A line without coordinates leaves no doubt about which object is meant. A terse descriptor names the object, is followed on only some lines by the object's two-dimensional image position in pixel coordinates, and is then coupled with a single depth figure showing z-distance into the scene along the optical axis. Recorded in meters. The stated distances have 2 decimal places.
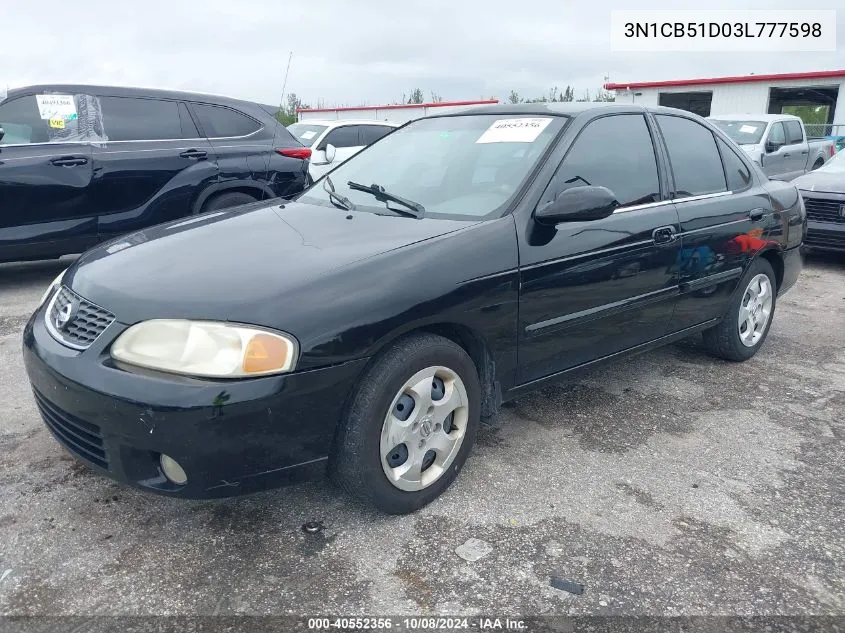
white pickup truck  11.96
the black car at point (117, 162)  5.60
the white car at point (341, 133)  10.34
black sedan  2.25
